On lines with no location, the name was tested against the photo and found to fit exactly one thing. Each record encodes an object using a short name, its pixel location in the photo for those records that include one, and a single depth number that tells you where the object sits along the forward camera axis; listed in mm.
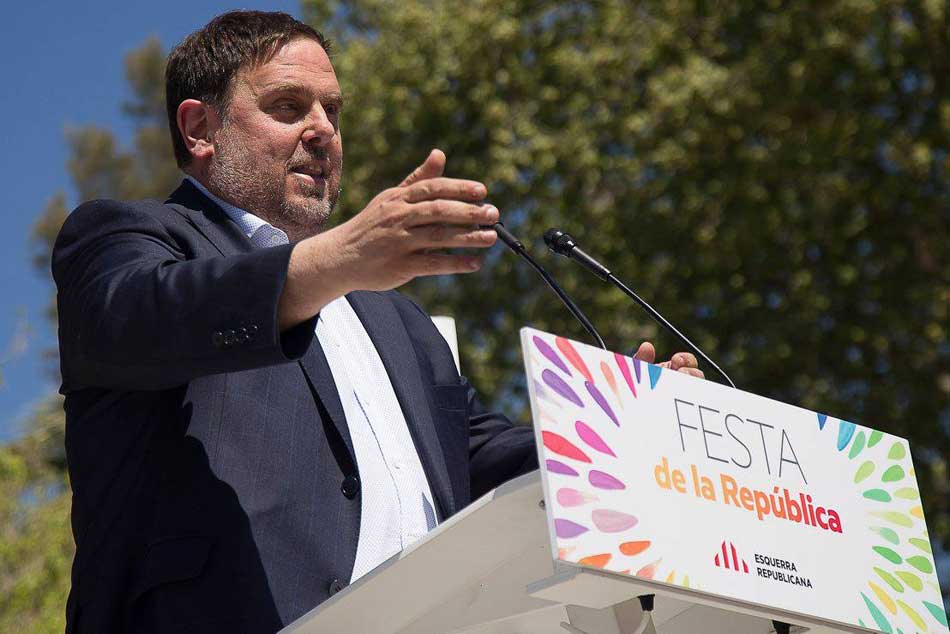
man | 4441
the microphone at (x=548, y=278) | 4922
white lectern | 3863
